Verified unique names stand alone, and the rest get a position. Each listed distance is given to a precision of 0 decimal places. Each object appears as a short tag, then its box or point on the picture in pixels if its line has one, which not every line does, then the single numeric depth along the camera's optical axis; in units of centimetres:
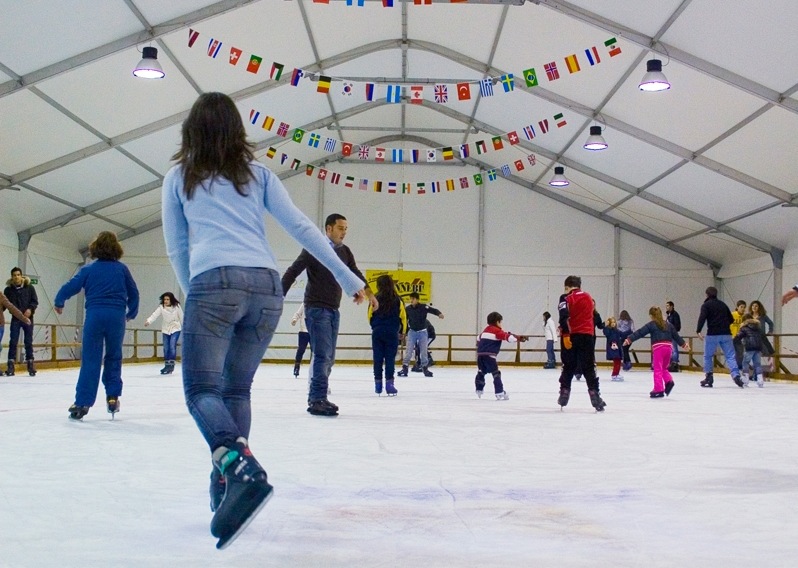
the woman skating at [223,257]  227
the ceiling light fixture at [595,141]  1348
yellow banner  2208
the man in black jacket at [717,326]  1216
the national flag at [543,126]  1303
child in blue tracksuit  537
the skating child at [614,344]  1421
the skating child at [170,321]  1364
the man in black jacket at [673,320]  1800
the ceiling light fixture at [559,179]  1750
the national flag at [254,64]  1024
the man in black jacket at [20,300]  1163
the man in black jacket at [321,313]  614
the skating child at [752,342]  1257
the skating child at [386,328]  835
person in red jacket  699
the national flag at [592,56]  1031
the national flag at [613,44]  1018
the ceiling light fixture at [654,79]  1041
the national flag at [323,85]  1092
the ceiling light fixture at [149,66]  1009
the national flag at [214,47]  1026
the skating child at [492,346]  824
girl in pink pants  912
